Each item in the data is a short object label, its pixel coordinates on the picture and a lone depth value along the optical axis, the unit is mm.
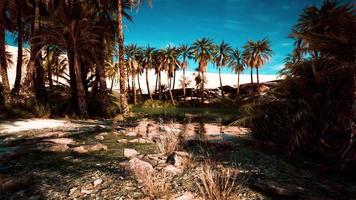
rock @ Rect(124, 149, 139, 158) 5457
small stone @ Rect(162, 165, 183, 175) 4238
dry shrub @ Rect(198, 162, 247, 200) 3125
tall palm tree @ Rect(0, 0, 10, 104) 14326
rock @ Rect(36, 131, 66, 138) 7882
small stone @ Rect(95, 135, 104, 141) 7591
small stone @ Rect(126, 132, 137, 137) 8375
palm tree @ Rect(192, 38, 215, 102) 50938
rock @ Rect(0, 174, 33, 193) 3601
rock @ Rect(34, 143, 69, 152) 5977
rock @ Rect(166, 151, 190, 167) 4569
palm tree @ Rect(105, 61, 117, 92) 44250
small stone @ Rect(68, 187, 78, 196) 3413
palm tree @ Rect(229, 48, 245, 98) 54134
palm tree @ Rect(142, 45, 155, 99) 54606
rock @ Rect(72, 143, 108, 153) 5880
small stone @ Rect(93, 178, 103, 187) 3700
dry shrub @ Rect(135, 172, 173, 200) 3283
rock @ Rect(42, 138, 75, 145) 6688
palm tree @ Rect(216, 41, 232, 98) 53812
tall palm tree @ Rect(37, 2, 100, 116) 14211
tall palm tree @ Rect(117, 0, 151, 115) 16500
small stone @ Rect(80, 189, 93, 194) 3450
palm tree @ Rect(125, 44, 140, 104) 50675
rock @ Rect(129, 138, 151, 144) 7164
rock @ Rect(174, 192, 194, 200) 3275
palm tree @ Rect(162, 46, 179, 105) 52188
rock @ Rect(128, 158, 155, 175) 4033
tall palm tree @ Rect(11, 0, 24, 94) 16734
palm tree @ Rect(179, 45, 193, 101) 53281
